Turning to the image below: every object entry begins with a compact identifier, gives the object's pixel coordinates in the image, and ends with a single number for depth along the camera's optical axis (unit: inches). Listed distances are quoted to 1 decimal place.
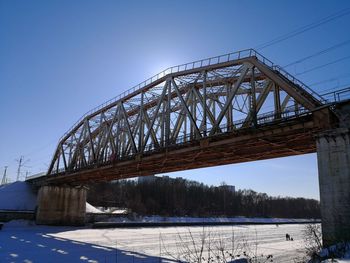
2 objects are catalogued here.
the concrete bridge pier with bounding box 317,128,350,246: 700.7
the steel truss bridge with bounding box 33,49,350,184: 938.1
